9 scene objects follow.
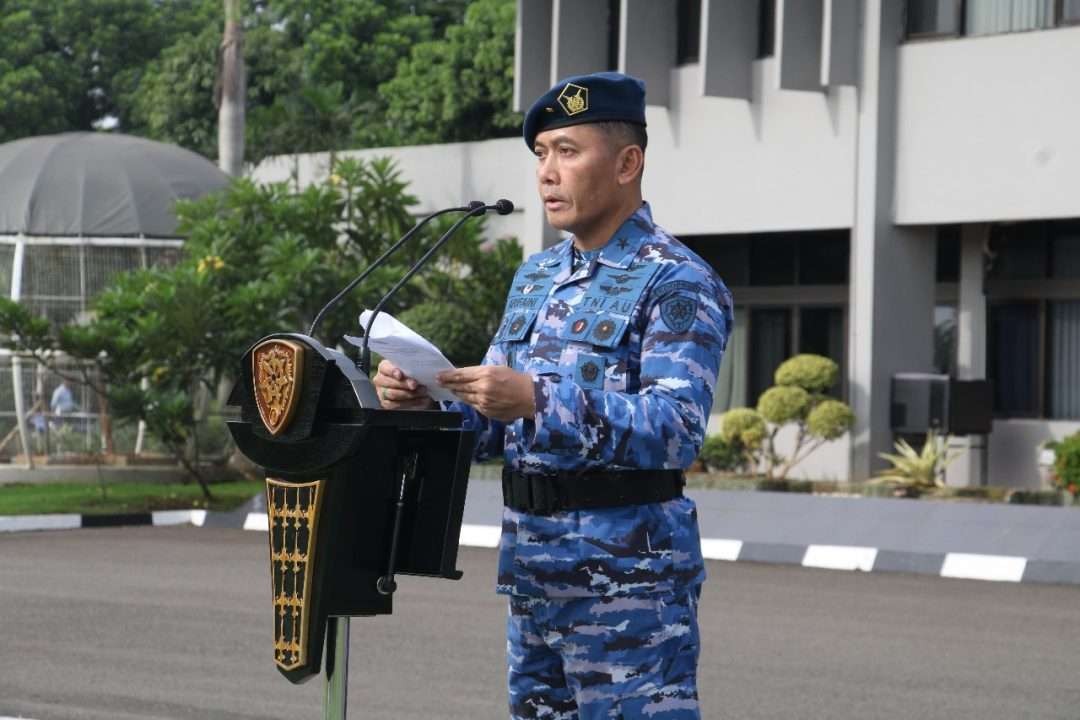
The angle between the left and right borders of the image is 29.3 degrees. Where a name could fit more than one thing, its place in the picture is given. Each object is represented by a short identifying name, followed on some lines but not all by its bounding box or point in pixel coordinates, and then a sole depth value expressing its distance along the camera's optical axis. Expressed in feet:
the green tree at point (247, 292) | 68.64
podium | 11.64
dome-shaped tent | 81.35
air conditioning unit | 67.10
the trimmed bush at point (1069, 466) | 59.16
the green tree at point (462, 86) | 132.36
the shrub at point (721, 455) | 69.77
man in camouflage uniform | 12.34
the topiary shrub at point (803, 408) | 67.05
